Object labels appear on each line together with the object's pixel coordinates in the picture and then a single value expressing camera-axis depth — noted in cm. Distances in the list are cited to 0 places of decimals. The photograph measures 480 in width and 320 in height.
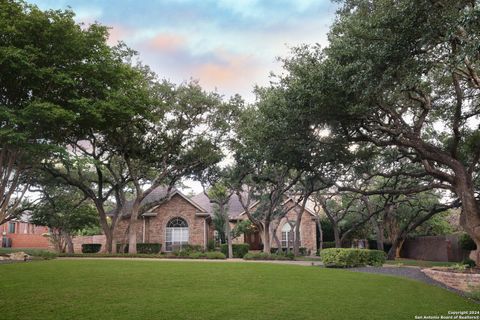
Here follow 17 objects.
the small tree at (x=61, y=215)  3180
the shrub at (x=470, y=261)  2013
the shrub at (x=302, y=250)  3700
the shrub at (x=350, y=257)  1973
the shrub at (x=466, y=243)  2310
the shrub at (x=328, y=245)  3862
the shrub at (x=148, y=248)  3362
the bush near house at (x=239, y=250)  3080
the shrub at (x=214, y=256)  2645
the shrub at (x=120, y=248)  3384
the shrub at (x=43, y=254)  2293
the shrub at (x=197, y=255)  2648
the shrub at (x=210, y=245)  3618
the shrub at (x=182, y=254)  2711
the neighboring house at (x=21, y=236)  5416
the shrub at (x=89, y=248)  3603
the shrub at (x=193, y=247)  3273
